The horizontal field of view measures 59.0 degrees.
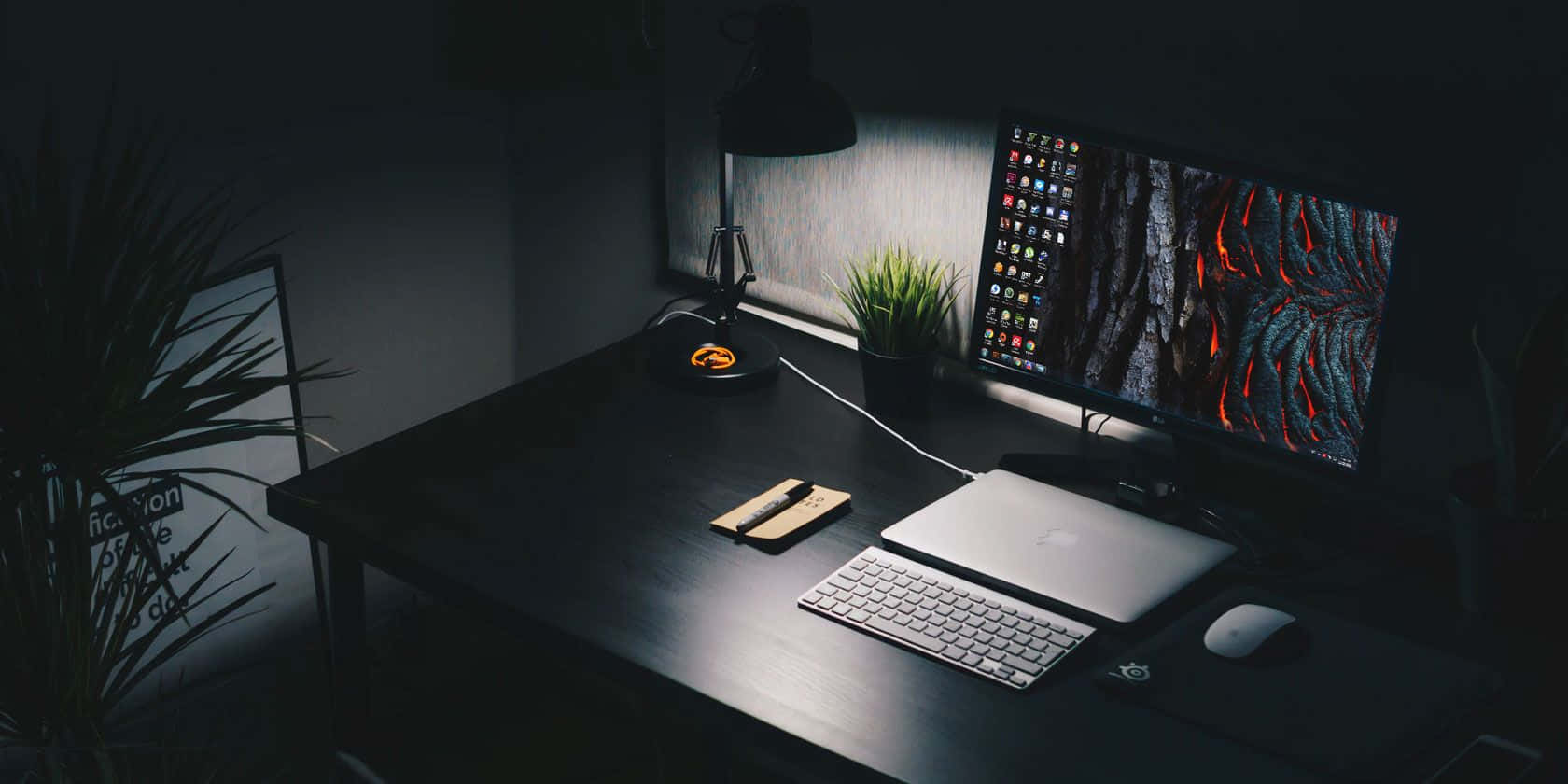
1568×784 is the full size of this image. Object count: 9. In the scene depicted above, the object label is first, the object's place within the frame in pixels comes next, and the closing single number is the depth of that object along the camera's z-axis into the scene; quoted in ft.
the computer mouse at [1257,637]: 4.75
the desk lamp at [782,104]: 6.31
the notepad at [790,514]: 5.61
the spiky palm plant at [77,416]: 5.43
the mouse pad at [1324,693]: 4.32
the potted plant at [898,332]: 6.66
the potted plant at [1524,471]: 4.91
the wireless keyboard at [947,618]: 4.80
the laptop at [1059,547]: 5.23
